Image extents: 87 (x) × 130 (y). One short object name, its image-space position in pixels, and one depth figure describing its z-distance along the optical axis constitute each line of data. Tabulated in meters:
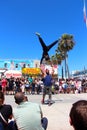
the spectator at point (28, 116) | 2.05
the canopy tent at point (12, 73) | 16.49
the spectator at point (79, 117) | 1.03
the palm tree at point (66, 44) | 23.06
